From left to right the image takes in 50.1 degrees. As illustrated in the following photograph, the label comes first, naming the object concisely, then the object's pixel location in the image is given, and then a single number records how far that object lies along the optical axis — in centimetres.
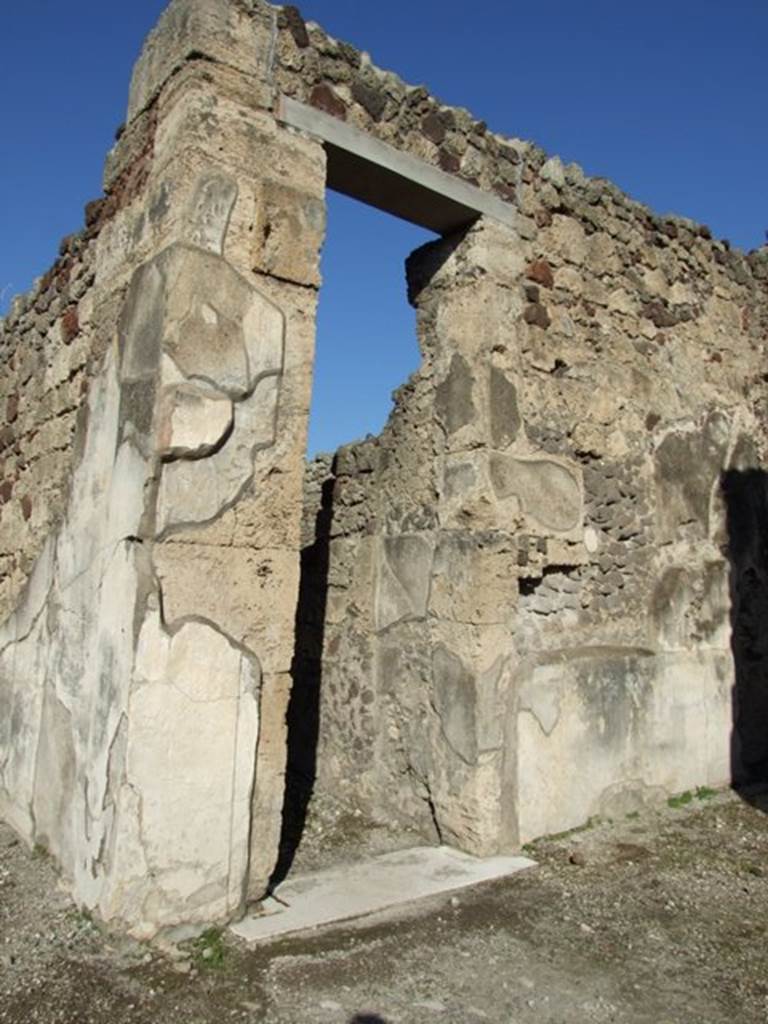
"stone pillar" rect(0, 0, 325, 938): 253
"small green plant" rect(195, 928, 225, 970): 238
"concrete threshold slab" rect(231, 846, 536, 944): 265
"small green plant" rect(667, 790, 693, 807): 414
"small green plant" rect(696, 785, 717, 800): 431
